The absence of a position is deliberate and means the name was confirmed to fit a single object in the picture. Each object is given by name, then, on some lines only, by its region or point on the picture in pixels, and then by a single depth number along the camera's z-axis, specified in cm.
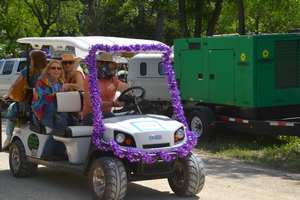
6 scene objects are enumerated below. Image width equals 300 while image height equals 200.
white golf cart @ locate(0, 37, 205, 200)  1118
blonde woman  1349
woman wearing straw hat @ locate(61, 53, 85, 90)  1403
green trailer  1967
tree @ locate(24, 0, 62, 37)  5980
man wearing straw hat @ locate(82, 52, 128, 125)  1254
